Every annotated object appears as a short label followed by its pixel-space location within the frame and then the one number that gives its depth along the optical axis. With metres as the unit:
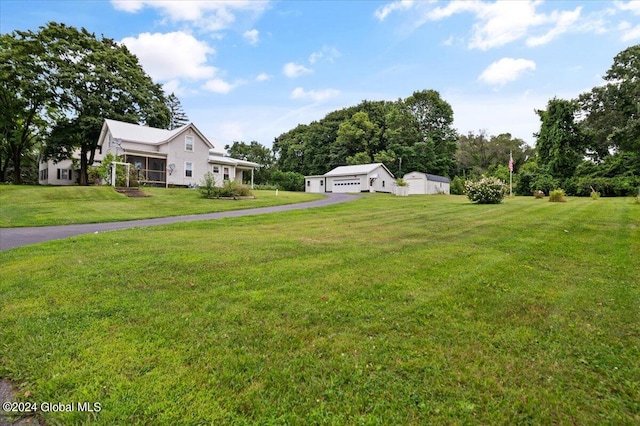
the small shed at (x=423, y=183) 42.03
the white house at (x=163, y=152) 27.36
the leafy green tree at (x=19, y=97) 28.50
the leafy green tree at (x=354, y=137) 53.84
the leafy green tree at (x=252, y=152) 57.41
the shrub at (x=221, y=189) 22.44
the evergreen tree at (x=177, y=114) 58.77
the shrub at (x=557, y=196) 21.86
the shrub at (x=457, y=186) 45.38
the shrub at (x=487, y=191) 20.70
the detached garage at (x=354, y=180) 42.72
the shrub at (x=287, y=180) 47.47
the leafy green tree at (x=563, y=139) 35.16
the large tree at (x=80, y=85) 29.77
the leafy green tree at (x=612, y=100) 34.16
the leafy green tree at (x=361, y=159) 50.88
